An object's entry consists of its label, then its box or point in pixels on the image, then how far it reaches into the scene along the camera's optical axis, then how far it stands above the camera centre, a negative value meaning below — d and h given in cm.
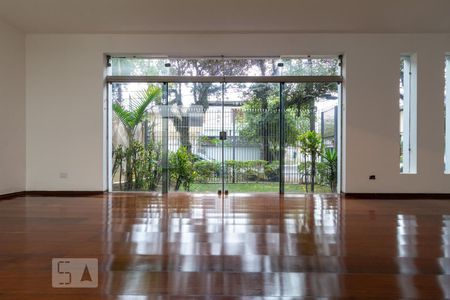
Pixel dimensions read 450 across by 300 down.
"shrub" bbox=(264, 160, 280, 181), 621 -39
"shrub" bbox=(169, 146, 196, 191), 633 -31
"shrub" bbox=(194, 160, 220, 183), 630 -38
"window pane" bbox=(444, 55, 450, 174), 604 +67
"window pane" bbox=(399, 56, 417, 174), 592 +65
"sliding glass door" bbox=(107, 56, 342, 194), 617 +47
